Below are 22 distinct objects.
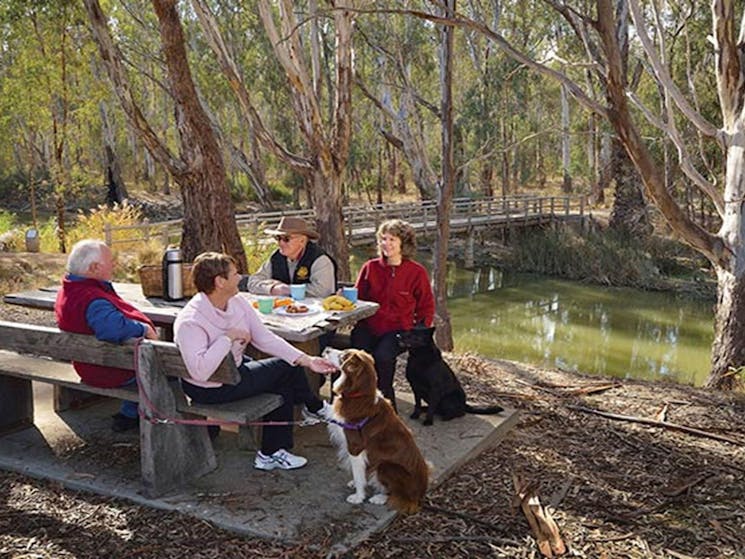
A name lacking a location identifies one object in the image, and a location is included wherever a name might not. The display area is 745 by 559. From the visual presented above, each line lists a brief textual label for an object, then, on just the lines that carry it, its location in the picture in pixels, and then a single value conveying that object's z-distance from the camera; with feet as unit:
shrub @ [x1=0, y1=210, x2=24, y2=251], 45.88
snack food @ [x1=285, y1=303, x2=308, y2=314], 13.84
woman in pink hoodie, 10.87
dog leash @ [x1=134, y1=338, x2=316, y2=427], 10.96
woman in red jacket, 14.55
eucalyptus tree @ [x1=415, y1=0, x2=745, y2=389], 19.49
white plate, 13.78
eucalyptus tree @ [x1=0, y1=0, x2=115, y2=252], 46.80
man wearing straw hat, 15.56
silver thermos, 14.80
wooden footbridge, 52.16
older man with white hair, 11.23
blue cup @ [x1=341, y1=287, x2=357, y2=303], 14.73
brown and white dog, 10.63
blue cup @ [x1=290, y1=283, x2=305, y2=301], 14.94
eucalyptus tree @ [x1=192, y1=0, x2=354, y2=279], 28.48
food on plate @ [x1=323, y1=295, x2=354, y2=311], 13.97
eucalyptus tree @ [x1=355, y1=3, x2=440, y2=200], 68.13
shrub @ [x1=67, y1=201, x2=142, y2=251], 46.91
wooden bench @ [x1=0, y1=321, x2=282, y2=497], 10.97
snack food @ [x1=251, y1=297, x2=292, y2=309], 14.30
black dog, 13.71
